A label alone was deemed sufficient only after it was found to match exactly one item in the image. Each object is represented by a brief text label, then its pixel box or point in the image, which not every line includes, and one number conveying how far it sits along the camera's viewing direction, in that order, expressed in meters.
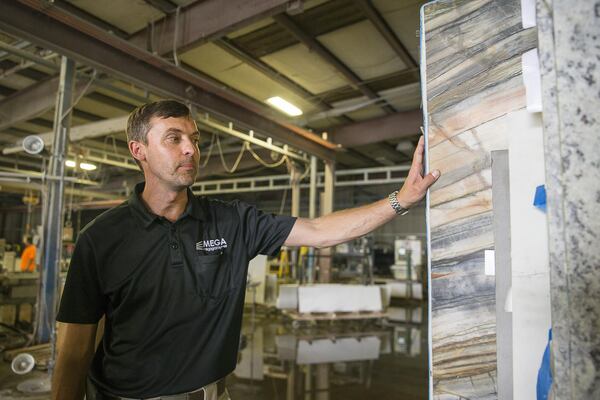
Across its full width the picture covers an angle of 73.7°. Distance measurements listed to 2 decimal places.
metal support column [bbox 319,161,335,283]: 8.42
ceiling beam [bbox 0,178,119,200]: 9.98
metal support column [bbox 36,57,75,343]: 4.15
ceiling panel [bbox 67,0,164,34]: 4.68
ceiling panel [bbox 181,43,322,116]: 5.95
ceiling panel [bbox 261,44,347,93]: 6.04
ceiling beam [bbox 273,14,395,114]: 5.12
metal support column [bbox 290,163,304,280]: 8.99
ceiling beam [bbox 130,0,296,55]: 4.10
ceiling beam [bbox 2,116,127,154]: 6.09
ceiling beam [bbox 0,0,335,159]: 3.51
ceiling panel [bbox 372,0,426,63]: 4.77
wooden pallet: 6.90
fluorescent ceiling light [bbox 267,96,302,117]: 6.54
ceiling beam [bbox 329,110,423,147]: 8.05
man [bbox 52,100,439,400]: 1.52
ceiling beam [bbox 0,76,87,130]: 5.95
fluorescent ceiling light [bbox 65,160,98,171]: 8.32
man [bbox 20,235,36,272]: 8.22
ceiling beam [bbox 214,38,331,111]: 5.73
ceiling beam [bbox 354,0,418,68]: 4.75
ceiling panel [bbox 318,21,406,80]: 5.46
